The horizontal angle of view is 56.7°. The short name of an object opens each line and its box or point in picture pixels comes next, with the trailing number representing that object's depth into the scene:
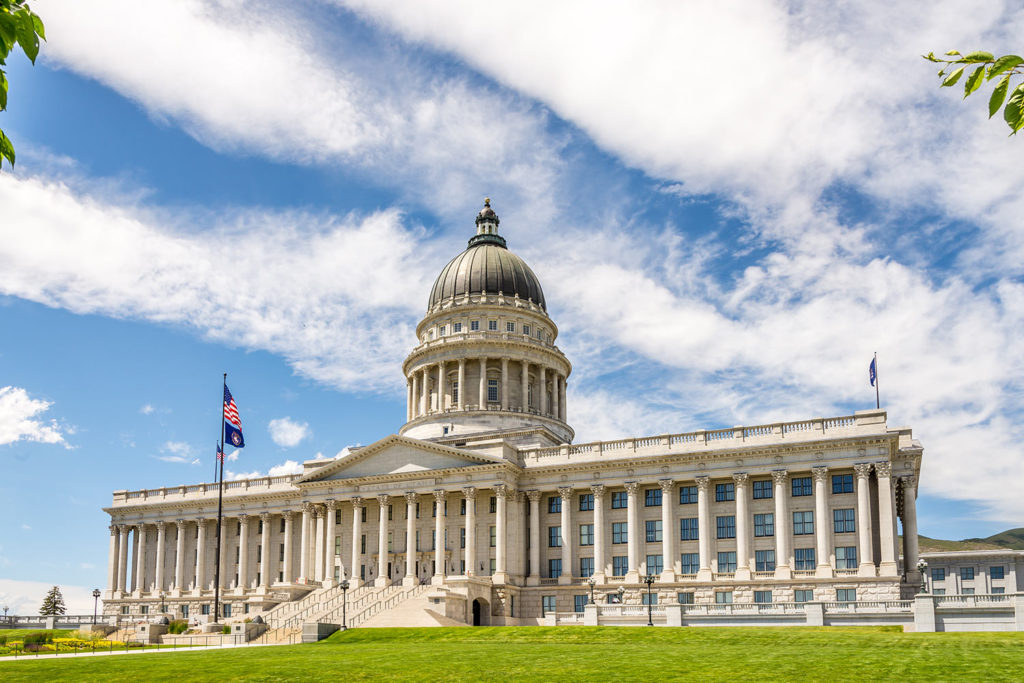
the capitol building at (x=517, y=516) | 71.75
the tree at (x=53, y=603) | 135.84
